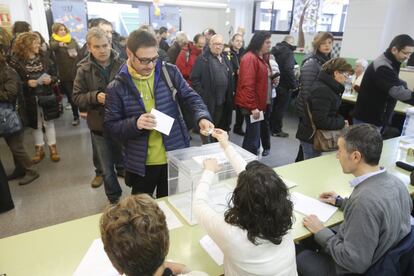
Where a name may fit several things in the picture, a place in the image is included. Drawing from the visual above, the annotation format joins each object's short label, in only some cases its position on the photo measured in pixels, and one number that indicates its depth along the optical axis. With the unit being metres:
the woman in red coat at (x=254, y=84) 3.31
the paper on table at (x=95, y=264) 1.19
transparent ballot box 1.52
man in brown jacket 2.34
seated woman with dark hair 1.02
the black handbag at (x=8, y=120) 2.83
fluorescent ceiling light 8.16
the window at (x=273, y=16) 7.55
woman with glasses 2.43
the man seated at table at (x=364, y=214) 1.23
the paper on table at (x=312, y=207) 1.64
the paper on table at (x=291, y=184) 1.91
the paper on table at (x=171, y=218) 1.50
